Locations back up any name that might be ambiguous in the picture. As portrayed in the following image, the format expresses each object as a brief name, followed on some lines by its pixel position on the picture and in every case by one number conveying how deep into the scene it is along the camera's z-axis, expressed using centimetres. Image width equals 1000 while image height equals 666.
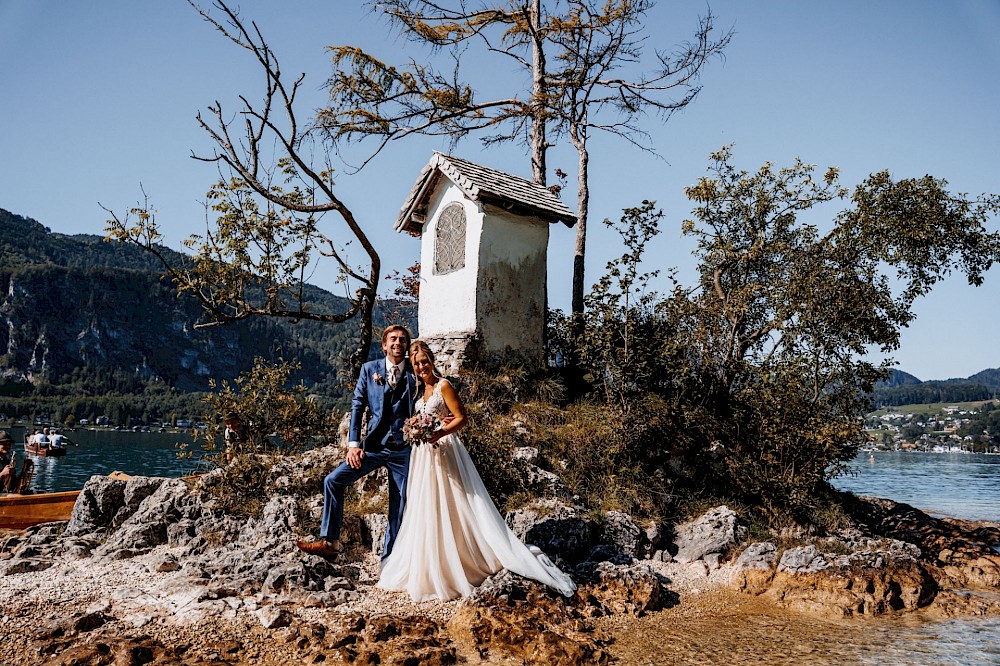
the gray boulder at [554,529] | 853
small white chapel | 1286
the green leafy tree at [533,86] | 1605
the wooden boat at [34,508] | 1166
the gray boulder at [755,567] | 819
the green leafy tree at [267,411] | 1005
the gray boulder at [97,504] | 959
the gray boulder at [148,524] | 835
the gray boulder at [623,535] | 909
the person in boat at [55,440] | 3382
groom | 712
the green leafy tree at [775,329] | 1117
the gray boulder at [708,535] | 932
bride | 668
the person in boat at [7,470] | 1523
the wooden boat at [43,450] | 2912
